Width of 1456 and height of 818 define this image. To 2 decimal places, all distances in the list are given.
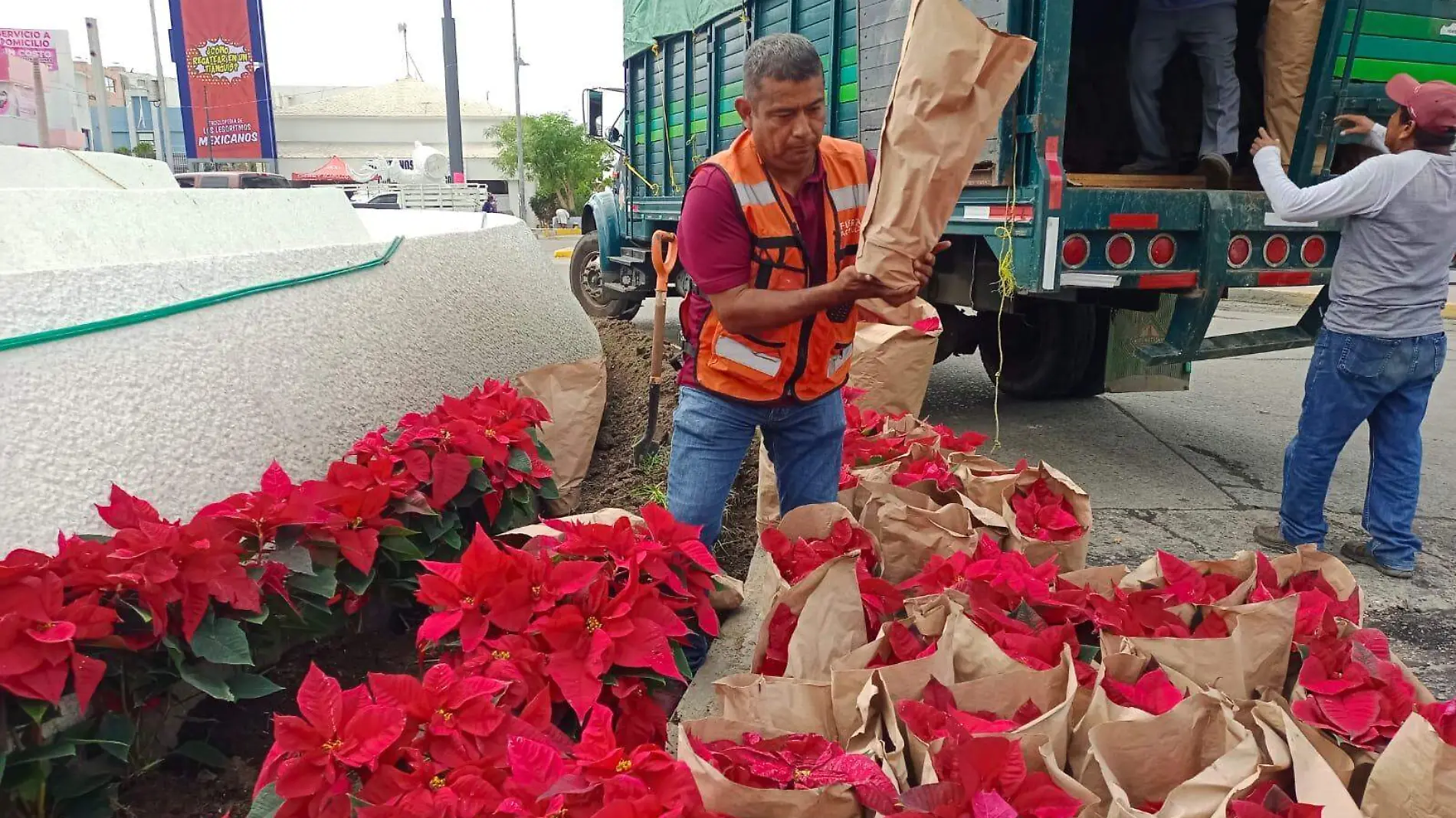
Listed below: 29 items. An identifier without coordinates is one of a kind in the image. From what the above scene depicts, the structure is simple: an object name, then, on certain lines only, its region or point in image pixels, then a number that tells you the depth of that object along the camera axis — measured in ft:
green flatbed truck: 14.44
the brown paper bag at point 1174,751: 4.67
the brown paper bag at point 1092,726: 4.89
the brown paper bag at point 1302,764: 4.48
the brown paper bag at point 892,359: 14.76
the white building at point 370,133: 165.27
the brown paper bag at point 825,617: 5.97
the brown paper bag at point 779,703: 5.19
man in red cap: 11.68
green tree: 139.33
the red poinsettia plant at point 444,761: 4.48
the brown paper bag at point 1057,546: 8.91
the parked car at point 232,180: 61.62
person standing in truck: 16.44
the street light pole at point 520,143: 92.99
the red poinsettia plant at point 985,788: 4.23
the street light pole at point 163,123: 92.02
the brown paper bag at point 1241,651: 5.80
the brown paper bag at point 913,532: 8.32
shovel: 14.20
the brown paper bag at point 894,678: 5.23
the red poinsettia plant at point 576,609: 5.86
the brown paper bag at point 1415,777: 4.58
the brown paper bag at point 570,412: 12.15
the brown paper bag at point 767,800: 4.33
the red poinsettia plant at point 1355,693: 5.19
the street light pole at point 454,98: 57.77
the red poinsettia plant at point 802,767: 4.38
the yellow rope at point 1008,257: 14.34
